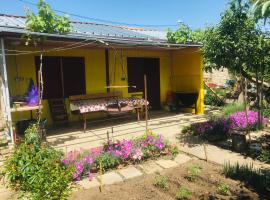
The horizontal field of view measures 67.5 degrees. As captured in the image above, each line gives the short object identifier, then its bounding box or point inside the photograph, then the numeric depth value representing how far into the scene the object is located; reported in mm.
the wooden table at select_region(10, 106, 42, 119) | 4596
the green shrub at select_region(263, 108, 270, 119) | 6579
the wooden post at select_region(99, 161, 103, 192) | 3025
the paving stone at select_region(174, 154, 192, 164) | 3836
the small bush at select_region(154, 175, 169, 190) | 2927
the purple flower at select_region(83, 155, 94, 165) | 3406
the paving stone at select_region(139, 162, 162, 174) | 3503
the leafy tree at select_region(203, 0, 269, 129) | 4048
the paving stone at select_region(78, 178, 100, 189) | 3063
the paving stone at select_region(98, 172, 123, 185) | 3172
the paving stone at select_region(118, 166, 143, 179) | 3376
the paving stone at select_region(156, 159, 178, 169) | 3658
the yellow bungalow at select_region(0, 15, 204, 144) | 5379
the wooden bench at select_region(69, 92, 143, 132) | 5876
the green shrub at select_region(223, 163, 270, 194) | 2835
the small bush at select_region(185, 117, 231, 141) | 4941
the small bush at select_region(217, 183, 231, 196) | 2752
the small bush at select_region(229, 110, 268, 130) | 5121
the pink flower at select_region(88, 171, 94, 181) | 3244
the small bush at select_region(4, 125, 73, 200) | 2278
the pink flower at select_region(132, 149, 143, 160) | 3730
